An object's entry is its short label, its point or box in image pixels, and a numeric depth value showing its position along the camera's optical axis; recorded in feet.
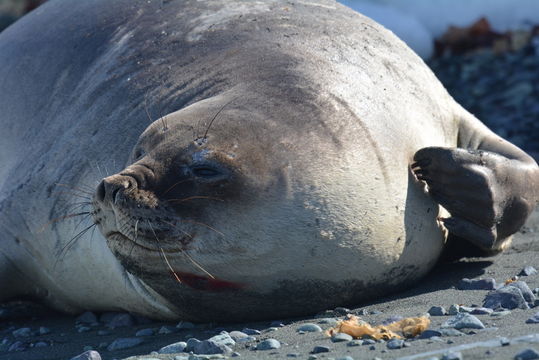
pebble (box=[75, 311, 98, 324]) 31.77
